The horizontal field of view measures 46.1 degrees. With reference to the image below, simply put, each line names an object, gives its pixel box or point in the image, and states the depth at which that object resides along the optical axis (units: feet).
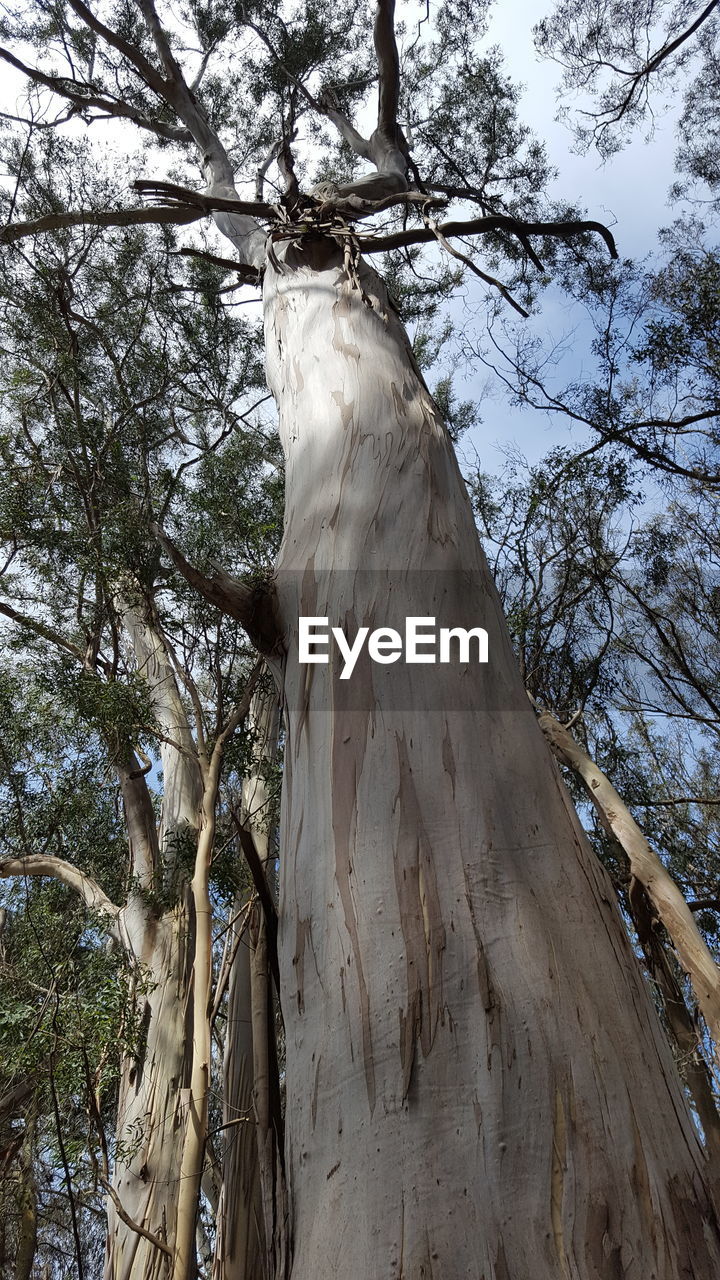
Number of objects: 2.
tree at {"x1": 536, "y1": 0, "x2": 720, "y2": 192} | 20.98
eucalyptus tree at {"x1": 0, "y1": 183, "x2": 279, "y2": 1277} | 10.52
